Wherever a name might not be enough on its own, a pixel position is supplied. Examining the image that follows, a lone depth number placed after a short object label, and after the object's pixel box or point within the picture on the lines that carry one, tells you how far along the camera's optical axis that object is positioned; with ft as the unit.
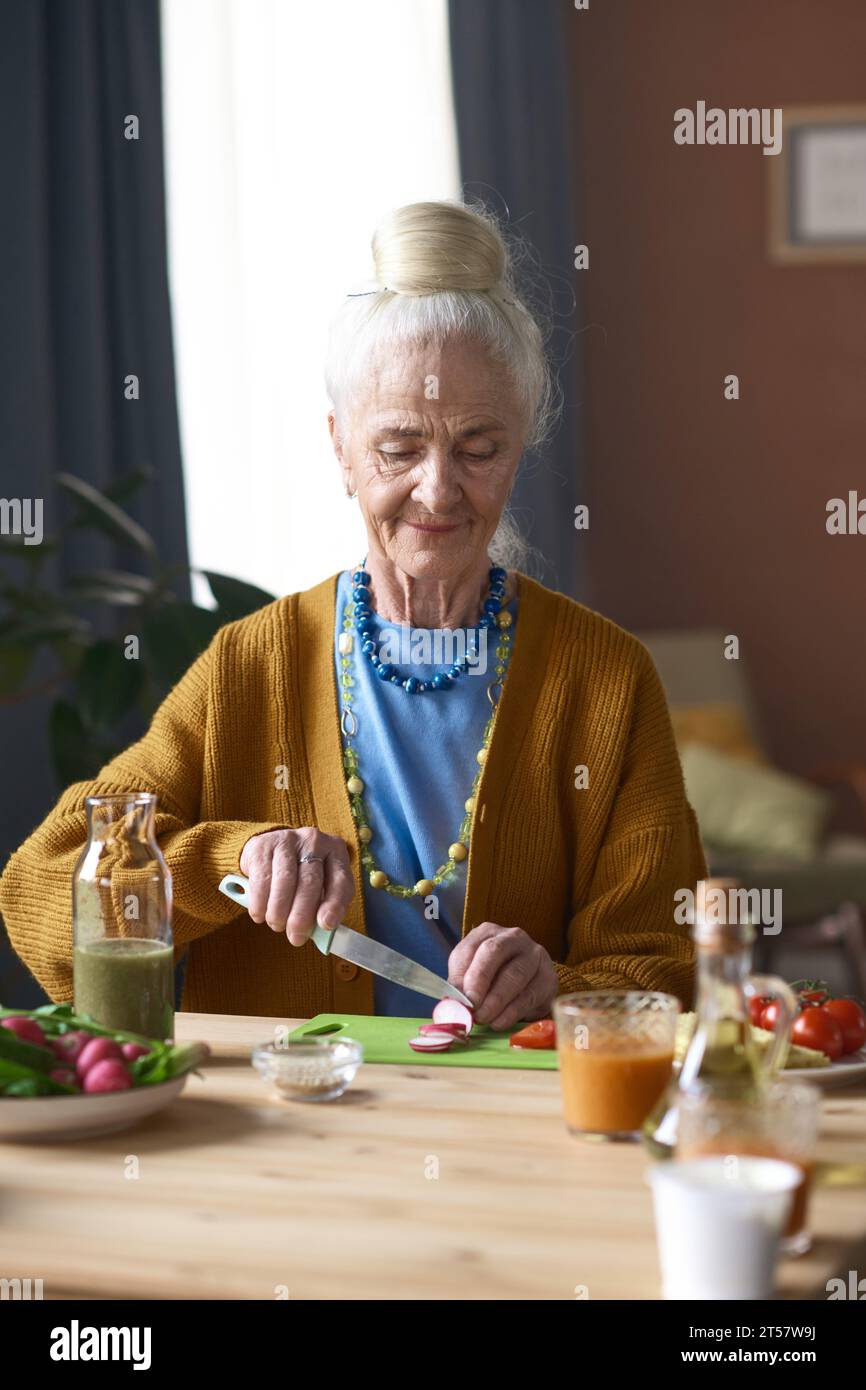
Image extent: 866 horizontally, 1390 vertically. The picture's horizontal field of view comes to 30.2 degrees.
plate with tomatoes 4.31
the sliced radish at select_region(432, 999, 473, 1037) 4.82
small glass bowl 4.15
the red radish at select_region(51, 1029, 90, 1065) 4.00
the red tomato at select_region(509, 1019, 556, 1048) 4.69
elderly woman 5.84
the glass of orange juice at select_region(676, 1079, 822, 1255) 3.11
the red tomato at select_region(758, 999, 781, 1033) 4.15
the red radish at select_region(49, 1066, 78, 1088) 3.91
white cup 2.87
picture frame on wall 17.29
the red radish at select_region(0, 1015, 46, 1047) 4.03
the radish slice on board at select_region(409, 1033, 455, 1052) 4.63
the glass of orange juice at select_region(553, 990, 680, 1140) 3.79
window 13.26
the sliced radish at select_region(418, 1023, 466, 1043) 4.73
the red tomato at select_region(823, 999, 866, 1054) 4.51
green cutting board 4.55
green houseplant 9.66
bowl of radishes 3.78
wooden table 3.03
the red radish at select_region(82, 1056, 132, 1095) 3.84
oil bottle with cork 3.30
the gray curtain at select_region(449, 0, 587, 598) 16.16
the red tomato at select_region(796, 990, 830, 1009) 4.64
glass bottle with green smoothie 4.45
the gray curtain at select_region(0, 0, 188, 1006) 11.56
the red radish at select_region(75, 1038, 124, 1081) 3.92
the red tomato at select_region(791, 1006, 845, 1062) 4.42
